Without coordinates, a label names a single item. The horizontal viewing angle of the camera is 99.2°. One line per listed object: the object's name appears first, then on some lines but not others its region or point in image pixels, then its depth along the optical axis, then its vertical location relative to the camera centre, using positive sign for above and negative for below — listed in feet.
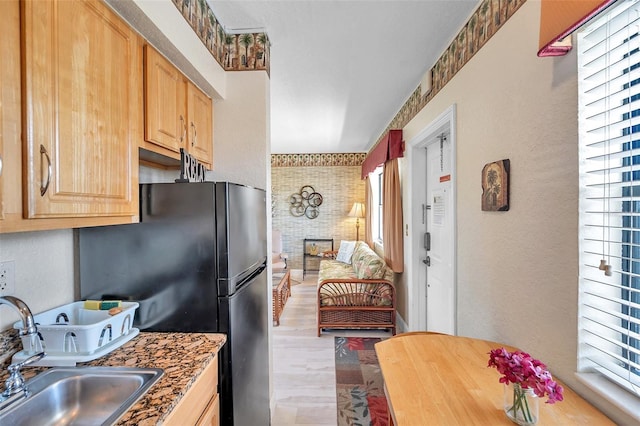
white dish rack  3.14 -1.46
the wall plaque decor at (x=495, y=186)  4.29 +0.41
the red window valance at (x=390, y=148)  10.16 +2.51
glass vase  2.59 -1.89
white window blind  2.63 +0.16
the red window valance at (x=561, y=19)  2.49 +1.91
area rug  6.26 -4.69
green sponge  3.84 -1.29
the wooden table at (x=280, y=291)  11.21 -3.65
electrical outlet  3.04 -0.72
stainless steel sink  2.84 -1.92
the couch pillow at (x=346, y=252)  15.71 -2.39
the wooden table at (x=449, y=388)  2.73 -2.09
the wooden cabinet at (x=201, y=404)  2.82 -2.23
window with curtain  16.28 +0.45
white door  7.61 -0.73
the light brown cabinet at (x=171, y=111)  3.99 +1.73
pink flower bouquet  2.45 -1.58
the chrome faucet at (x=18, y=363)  2.58 -1.47
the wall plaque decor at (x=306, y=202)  19.70 +0.70
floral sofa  10.07 -3.41
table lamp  18.74 +0.06
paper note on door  7.88 +0.12
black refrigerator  3.97 -0.75
